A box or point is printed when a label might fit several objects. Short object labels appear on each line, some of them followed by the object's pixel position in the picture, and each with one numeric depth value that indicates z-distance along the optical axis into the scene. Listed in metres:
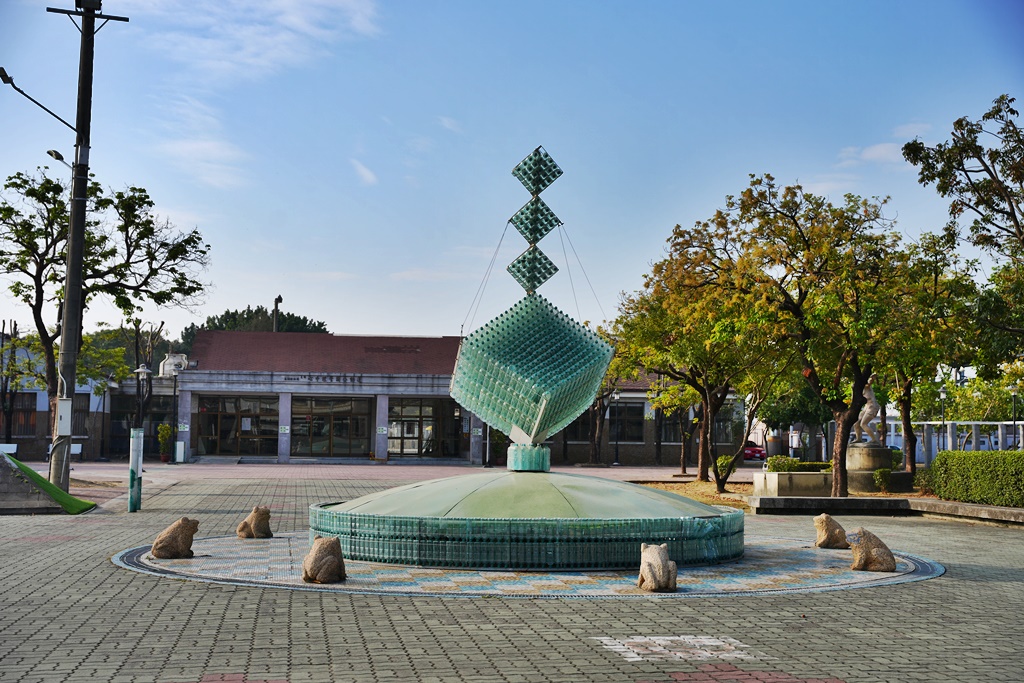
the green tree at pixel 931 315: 20.84
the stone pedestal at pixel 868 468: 28.66
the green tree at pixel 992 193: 19.34
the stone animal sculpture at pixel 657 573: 10.77
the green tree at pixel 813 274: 23.02
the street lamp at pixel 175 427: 47.81
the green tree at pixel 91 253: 27.14
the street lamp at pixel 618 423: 52.75
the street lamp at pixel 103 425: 49.81
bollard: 20.56
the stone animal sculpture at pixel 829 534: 14.86
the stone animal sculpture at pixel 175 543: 12.84
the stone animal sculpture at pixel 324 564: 10.95
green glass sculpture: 14.70
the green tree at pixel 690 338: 25.03
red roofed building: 50.25
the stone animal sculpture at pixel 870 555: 12.47
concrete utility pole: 21.42
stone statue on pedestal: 32.69
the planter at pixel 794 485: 25.92
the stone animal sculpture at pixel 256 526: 15.50
